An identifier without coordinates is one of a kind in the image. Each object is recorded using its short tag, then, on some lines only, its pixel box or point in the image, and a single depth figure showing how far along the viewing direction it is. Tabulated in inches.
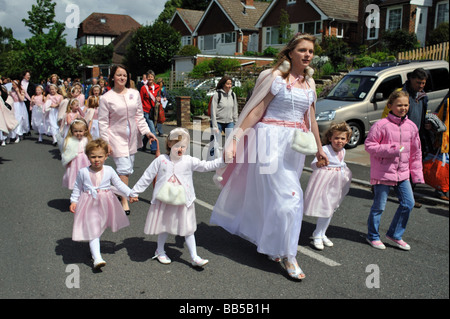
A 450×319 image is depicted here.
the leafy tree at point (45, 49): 1295.5
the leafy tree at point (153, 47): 1691.7
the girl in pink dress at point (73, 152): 265.4
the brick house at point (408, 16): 1101.7
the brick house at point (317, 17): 1406.3
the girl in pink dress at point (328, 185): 195.9
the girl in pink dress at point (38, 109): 572.7
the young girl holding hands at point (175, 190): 169.2
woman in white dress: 164.9
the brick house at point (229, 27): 1798.7
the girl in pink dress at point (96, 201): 171.8
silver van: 473.4
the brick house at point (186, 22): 2126.0
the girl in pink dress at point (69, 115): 382.3
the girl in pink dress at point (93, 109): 371.6
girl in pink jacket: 189.6
